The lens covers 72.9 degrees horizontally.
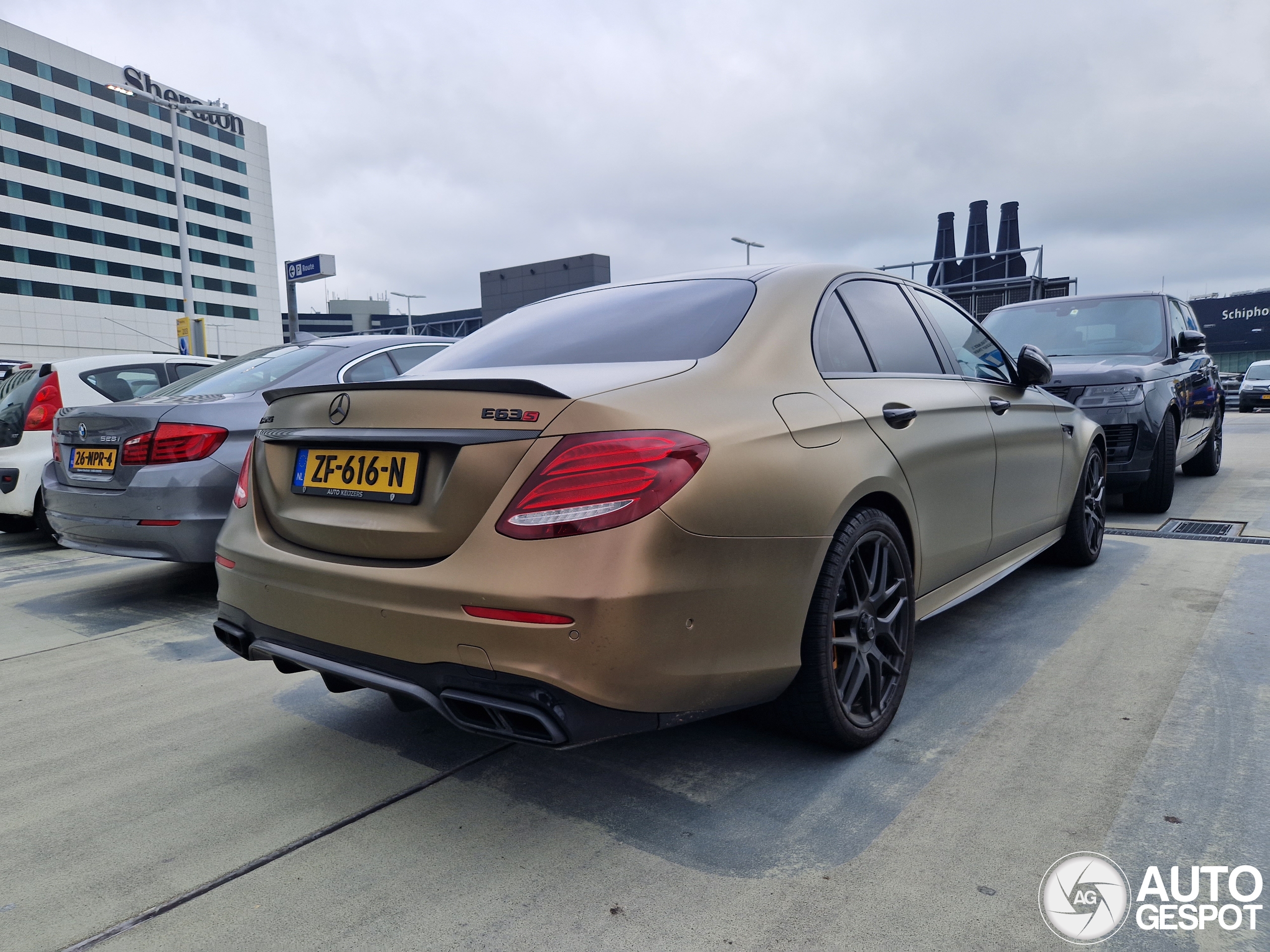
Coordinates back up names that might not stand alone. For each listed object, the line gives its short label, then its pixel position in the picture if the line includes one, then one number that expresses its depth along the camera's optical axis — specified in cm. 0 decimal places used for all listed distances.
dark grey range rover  609
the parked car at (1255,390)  2359
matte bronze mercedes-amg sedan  190
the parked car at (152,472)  434
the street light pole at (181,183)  2289
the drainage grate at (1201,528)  573
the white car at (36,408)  629
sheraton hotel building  5809
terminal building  6669
